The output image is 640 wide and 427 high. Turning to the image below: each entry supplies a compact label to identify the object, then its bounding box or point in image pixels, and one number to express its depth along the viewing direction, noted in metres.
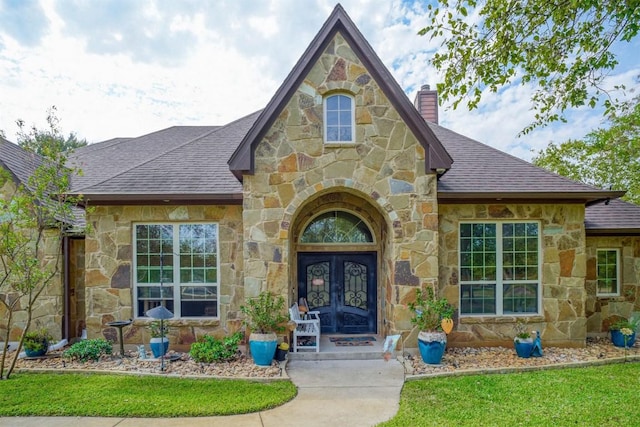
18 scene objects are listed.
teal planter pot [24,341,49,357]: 7.60
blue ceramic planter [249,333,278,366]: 7.05
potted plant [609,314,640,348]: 8.09
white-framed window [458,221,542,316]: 8.62
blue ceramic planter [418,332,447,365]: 7.14
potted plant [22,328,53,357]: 7.58
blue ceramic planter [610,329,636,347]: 8.32
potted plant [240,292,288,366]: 7.07
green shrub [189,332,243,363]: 7.23
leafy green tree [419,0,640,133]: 5.18
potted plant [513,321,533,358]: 7.62
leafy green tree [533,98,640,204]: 13.20
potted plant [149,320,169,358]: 7.53
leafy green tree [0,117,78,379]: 6.43
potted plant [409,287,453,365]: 7.16
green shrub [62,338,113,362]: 7.39
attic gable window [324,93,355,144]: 7.84
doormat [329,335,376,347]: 8.36
